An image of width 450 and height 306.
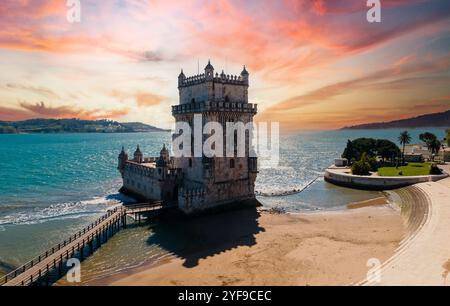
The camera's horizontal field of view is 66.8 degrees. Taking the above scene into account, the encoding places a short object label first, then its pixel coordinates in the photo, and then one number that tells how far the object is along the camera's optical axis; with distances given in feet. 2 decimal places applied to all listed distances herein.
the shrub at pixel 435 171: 190.94
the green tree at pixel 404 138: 261.11
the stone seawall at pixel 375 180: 187.83
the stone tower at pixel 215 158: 137.39
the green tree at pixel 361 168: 219.20
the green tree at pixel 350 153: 275.78
